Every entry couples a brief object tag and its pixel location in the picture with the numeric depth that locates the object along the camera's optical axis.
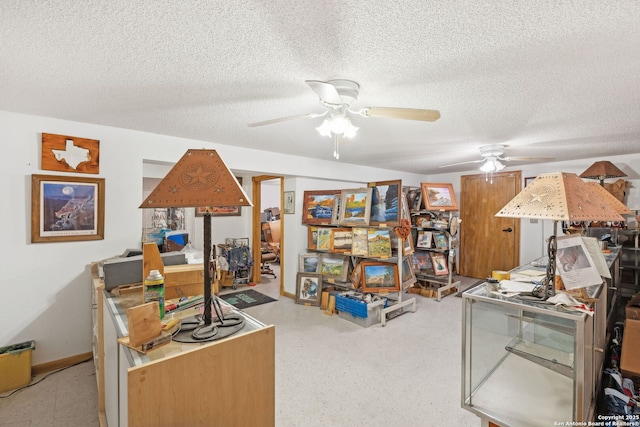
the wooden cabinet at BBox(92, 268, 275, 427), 0.94
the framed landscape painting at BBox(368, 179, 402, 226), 3.74
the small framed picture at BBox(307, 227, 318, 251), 4.46
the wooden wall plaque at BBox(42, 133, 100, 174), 2.57
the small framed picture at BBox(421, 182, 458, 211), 4.81
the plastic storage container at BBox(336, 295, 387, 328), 3.51
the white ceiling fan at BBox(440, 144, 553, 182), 3.63
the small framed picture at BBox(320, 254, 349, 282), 4.13
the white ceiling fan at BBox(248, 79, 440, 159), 1.66
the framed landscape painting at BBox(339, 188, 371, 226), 4.00
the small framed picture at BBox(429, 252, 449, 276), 4.73
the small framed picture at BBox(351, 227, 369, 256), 3.91
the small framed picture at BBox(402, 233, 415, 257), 3.88
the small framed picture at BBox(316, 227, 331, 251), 4.32
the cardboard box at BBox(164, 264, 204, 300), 1.73
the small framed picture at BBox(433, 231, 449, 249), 4.77
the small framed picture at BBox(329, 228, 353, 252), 4.12
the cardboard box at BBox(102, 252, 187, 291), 1.90
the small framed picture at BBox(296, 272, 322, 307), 4.25
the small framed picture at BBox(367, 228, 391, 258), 3.79
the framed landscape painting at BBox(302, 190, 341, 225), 4.44
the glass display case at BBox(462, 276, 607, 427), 1.25
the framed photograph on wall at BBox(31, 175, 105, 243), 2.54
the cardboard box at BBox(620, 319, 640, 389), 1.89
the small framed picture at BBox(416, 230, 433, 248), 4.86
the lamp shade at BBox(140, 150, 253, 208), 1.10
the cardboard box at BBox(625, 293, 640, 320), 2.26
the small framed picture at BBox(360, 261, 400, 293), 3.79
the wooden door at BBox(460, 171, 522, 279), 5.47
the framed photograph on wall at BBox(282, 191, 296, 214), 4.69
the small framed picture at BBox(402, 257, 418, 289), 3.92
